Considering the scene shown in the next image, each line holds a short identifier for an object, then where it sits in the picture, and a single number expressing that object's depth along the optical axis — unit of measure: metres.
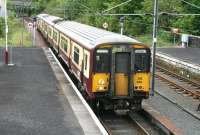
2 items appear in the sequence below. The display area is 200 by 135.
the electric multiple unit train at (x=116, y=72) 16.83
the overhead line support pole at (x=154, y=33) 21.20
